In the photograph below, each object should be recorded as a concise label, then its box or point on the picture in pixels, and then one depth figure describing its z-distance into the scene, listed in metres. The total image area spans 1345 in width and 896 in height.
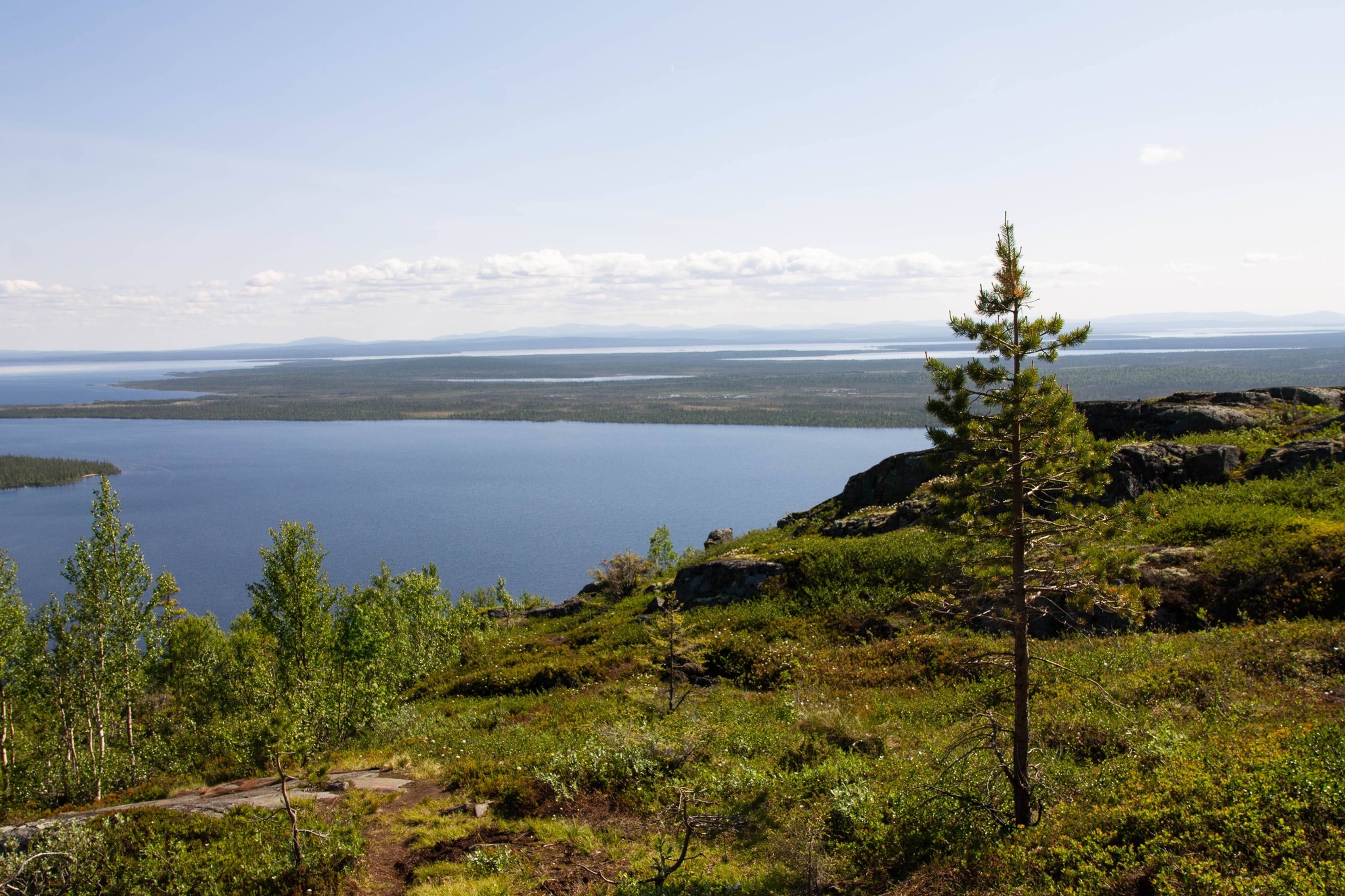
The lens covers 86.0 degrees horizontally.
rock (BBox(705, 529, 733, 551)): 40.72
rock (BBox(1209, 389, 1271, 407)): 30.16
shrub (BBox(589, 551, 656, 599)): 35.22
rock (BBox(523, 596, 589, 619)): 35.28
